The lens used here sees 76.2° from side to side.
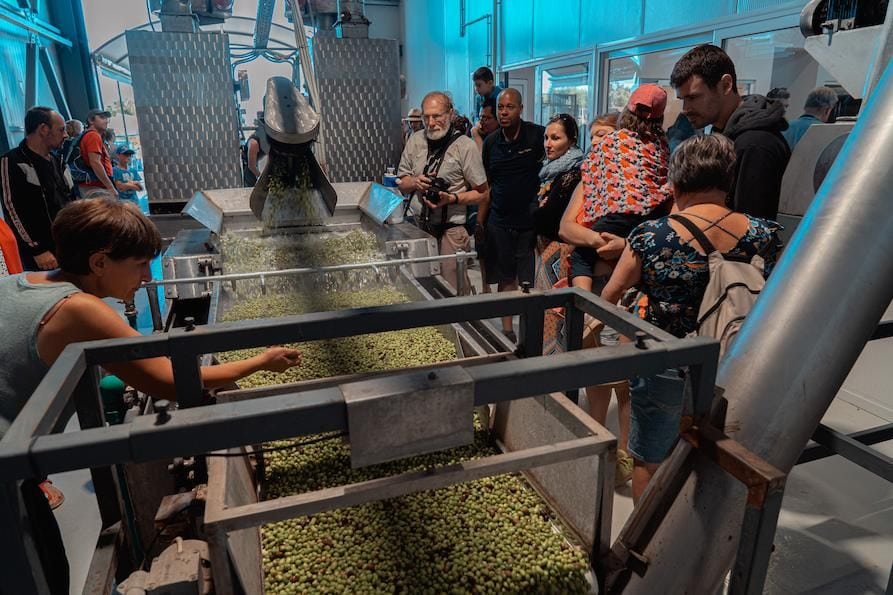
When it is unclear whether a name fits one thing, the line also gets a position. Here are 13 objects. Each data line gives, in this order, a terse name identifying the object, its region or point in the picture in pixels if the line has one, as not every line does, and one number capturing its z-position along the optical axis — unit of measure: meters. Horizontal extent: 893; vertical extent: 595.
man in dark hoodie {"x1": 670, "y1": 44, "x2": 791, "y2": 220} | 2.07
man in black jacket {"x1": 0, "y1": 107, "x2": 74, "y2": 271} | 3.43
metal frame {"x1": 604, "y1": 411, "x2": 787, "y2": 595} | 0.83
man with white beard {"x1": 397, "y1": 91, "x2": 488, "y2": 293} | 3.73
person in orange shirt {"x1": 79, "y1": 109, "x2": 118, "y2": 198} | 5.96
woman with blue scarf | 3.03
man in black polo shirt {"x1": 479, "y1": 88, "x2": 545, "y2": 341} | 3.67
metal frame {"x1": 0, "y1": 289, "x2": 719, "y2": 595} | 0.68
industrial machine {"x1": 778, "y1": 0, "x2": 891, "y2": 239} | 1.62
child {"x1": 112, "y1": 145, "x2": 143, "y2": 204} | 7.46
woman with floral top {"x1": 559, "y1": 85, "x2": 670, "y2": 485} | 2.27
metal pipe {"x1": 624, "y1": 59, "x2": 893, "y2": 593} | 0.91
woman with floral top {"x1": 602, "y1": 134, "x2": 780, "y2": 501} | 1.64
